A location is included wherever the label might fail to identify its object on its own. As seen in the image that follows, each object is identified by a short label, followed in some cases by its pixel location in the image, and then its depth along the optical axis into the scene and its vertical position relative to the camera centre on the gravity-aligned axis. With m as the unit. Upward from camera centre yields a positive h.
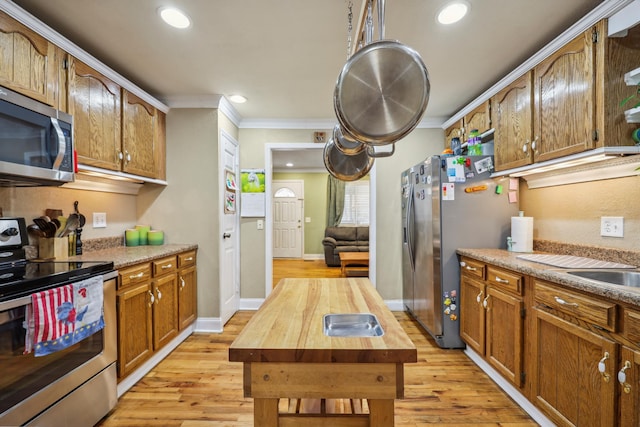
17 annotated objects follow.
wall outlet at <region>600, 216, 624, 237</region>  1.79 -0.08
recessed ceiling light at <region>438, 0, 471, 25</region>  1.66 +1.19
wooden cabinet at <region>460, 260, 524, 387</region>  1.84 -0.77
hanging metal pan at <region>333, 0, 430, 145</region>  1.05 +0.45
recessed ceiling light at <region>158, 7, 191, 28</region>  1.72 +1.20
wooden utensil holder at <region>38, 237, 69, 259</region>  1.93 -0.22
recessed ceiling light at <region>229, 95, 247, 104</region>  2.99 +1.21
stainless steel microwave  1.43 +0.39
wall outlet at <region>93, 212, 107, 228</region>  2.50 -0.04
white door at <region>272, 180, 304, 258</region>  7.72 -0.13
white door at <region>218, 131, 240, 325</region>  3.13 -0.16
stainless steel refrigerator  2.55 -0.04
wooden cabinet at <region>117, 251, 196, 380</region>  1.97 -0.73
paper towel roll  2.33 -0.16
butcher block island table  0.94 -0.51
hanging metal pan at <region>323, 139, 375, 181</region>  1.98 +0.35
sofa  6.42 -0.62
